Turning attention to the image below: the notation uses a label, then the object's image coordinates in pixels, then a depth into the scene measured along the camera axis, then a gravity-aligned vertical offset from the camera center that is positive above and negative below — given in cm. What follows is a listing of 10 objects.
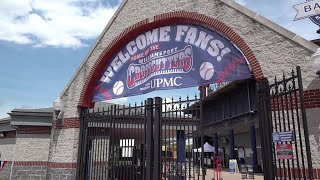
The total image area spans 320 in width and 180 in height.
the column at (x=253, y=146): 2723 +31
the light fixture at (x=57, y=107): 1133 +152
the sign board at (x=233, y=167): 2644 -142
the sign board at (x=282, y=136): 576 +24
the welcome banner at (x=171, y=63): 846 +254
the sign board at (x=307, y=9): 632 +278
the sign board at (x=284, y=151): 577 -3
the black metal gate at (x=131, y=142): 838 +23
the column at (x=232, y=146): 3120 +36
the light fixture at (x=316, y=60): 601 +166
